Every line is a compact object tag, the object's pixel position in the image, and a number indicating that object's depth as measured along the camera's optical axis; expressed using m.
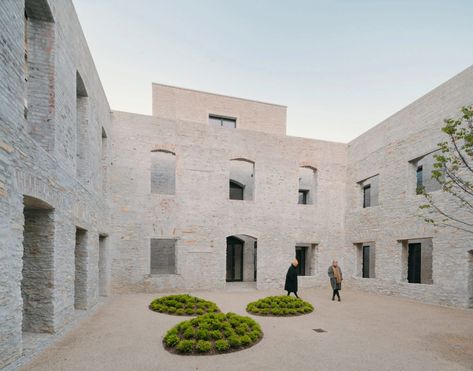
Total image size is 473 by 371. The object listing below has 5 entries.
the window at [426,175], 14.57
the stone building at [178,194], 5.20
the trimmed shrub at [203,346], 5.49
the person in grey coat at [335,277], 10.91
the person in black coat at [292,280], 10.55
